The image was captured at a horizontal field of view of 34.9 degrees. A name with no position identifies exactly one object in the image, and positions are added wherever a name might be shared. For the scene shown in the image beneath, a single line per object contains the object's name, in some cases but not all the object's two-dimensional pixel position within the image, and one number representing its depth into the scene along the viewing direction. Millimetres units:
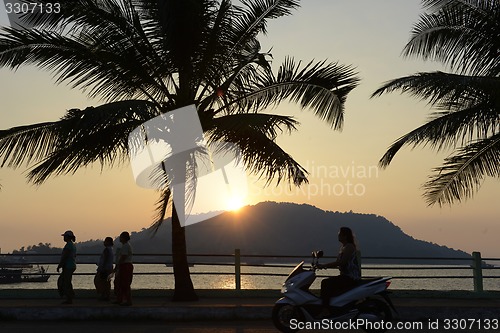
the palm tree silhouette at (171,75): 15781
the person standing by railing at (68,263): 15953
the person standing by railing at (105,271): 17109
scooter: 11289
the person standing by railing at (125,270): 15477
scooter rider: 11398
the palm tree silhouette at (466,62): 17562
